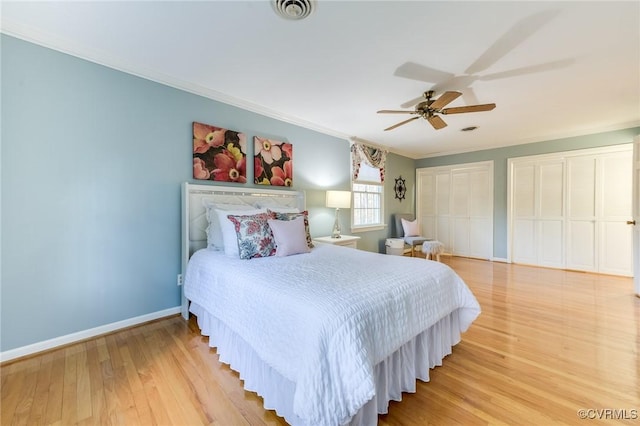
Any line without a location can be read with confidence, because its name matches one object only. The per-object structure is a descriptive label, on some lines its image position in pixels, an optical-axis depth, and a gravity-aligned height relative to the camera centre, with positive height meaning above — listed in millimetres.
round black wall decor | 5793 +539
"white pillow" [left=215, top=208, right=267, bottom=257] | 2223 -215
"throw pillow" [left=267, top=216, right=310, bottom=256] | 2291 -246
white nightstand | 3572 -432
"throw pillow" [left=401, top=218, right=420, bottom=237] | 5402 -377
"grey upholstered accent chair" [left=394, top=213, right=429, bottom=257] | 5098 -546
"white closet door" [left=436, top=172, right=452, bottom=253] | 5820 +18
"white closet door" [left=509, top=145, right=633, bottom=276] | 3977 +18
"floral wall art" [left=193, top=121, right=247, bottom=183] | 2695 +638
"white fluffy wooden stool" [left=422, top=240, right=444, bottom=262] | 4688 -696
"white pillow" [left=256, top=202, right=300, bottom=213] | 2828 +29
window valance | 4586 +1047
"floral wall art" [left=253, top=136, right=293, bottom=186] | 3168 +639
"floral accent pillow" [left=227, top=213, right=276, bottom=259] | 2158 -231
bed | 1072 -628
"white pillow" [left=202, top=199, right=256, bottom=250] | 2449 -110
